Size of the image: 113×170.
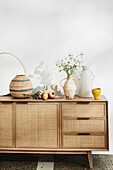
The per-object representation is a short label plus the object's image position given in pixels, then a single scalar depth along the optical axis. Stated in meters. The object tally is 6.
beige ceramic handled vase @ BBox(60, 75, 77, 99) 2.27
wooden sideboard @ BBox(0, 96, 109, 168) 2.19
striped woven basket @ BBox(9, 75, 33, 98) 2.29
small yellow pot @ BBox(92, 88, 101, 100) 2.19
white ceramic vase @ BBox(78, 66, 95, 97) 2.40
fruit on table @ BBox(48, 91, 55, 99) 2.28
